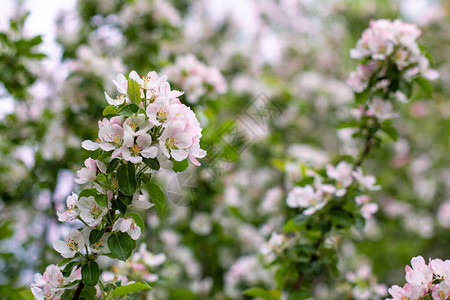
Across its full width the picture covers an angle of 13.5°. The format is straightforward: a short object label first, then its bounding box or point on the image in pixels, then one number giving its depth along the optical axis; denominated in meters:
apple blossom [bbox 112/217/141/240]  1.98
